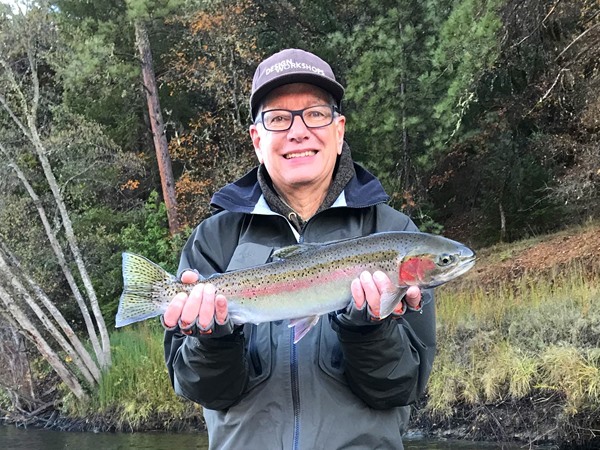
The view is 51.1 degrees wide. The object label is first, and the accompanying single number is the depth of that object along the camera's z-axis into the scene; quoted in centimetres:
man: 258
